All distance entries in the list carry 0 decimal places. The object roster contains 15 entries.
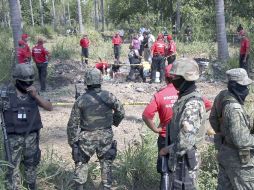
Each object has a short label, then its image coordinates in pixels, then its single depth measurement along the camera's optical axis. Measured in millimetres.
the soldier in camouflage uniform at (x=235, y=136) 3420
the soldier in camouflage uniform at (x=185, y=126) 3320
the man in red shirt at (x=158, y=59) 12453
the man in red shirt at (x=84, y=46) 17578
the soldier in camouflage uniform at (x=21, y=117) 4285
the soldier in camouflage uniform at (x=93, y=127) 4547
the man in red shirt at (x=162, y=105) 4246
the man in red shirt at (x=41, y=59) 11500
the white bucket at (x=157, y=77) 12510
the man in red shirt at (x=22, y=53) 11531
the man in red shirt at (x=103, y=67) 12244
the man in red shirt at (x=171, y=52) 13871
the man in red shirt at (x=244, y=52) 12148
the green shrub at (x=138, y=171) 5340
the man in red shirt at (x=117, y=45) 18312
